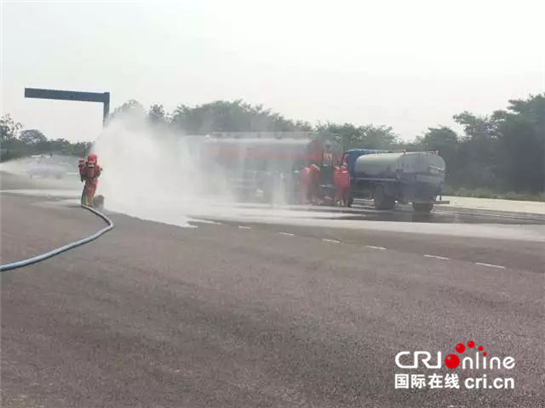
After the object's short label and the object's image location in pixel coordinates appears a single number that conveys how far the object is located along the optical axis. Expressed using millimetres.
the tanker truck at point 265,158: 34969
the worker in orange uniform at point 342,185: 30859
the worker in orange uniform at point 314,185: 32594
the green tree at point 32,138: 74812
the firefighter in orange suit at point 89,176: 22125
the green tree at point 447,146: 53469
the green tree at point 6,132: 82738
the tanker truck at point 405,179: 28391
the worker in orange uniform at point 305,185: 32875
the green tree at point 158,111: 72438
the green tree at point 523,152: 48625
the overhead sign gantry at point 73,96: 35969
